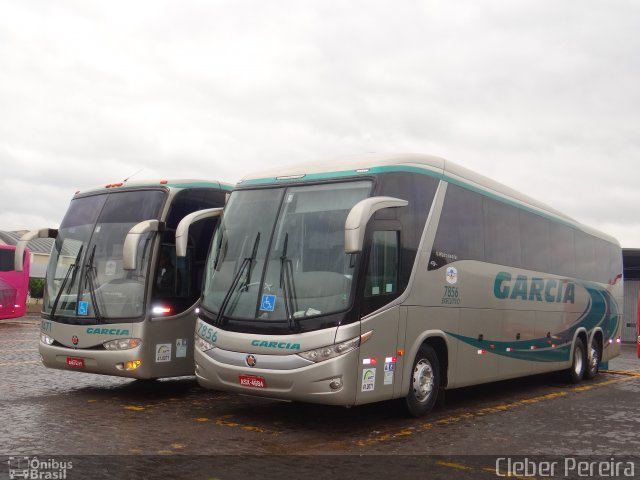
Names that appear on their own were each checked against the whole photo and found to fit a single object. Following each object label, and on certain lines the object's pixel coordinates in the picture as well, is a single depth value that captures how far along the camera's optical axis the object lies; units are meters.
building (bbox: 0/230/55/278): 54.34
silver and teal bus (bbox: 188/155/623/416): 7.98
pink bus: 26.80
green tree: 42.25
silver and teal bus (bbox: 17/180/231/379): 9.89
